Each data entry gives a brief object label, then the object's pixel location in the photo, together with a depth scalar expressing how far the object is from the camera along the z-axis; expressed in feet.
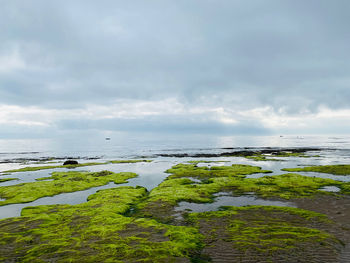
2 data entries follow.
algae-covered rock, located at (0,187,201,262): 38.99
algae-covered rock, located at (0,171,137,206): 90.43
